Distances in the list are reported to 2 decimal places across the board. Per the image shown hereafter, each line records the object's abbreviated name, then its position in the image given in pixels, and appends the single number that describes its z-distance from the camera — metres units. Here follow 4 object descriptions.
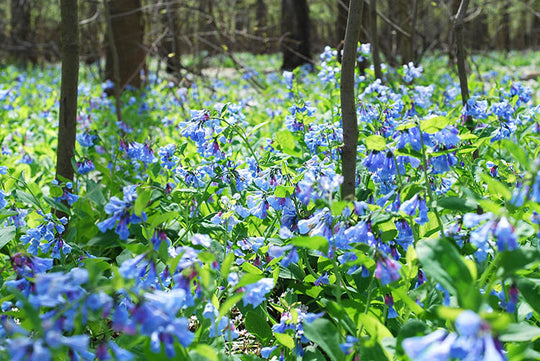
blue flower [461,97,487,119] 2.01
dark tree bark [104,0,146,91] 5.96
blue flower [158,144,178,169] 2.00
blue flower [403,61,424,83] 2.66
